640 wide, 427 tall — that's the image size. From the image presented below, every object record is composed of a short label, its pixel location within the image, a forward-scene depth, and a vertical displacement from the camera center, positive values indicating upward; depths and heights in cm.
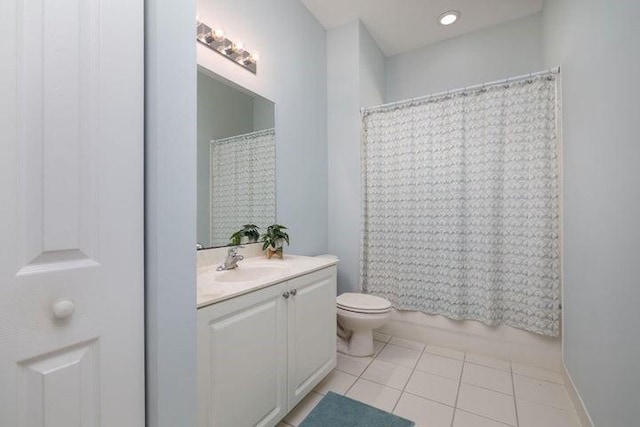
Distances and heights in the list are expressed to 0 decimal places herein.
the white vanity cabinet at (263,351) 101 -61
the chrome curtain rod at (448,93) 189 +97
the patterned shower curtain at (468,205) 189 +7
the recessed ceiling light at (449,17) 241 +176
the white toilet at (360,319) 198 -76
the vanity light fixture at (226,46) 153 +101
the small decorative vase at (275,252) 189 -26
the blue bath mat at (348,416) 143 -109
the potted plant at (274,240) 188 -18
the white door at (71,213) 56 +0
